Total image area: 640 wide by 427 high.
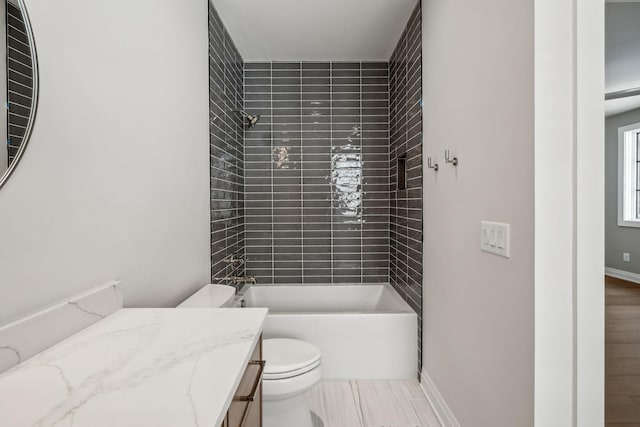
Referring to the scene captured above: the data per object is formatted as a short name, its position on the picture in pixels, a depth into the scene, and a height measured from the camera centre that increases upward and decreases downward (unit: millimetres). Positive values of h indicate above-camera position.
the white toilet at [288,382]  1689 -843
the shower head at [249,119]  3033 +767
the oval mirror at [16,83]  812 +297
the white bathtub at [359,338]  2416 -895
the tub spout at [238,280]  2680 -560
